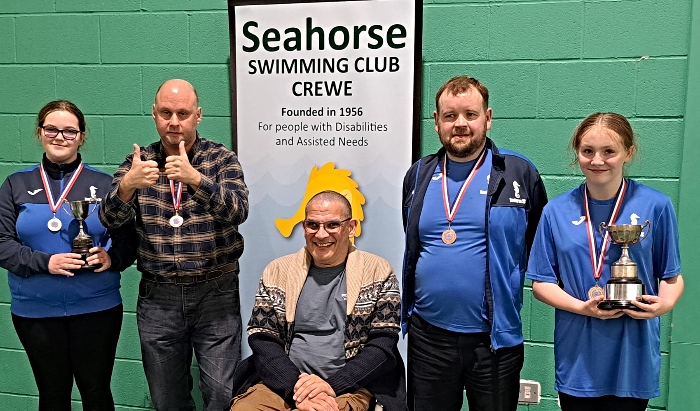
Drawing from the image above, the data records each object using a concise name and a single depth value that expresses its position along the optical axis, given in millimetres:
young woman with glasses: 2410
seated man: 2125
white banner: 2719
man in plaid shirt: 2332
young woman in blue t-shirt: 1884
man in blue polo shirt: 2086
